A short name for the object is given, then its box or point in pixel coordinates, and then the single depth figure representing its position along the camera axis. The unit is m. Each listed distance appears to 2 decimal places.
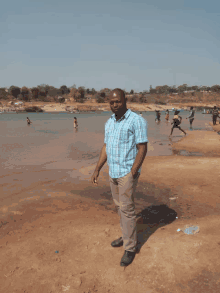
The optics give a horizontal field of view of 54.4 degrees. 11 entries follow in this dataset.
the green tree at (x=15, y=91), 130.38
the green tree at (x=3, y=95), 128.68
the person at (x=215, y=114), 25.89
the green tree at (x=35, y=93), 131.90
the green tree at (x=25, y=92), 127.38
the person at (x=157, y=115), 34.31
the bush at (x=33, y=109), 97.56
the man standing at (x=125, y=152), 2.58
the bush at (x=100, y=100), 131.80
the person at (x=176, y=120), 16.34
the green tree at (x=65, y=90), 179.51
